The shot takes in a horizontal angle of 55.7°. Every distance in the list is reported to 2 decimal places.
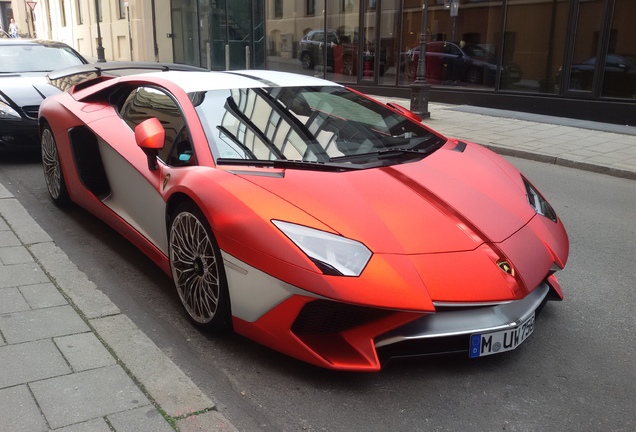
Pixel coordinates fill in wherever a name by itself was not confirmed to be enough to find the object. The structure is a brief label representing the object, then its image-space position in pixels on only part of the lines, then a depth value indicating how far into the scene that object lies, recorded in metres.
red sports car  2.65
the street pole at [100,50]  26.03
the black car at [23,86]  6.95
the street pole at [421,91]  11.74
